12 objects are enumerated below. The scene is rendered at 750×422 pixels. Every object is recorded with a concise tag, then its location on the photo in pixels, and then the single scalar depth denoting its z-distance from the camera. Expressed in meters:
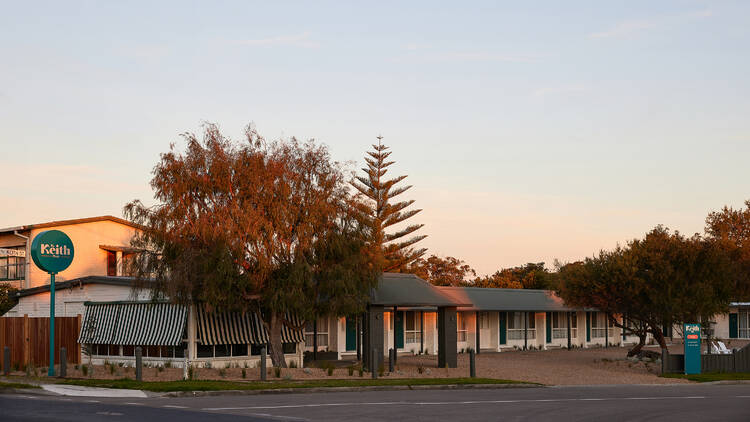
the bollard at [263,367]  25.17
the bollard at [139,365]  24.28
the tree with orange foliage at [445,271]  84.12
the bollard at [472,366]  28.20
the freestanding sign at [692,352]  32.62
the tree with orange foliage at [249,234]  27.44
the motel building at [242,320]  30.19
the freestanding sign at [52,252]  26.89
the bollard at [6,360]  26.72
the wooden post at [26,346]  29.88
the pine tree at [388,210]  66.50
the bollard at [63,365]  25.88
